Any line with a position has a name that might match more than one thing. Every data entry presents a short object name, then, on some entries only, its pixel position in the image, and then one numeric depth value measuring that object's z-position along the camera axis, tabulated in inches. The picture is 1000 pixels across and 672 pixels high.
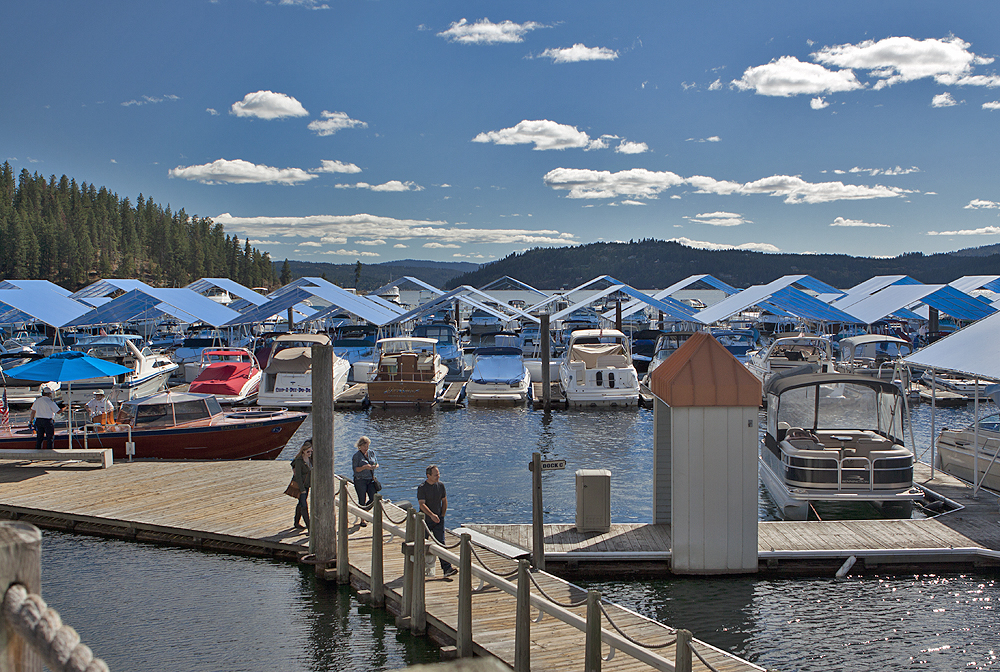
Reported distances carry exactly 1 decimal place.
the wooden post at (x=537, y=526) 425.1
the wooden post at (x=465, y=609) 333.4
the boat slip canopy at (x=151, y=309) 1450.5
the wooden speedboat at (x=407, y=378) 1103.0
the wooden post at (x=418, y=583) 369.7
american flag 834.6
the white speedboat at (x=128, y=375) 1099.8
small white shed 423.5
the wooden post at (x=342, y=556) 446.6
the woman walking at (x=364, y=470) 510.3
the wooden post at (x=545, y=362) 1093.1
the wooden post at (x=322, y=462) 451.5
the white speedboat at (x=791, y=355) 1195.9
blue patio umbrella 689.6
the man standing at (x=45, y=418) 682.2
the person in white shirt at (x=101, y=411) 759.7
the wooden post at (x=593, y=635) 271.1
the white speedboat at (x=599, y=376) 1109.7
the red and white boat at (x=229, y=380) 1126.4
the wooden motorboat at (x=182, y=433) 721.0
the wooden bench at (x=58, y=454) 663.1
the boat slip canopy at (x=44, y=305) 1550.7
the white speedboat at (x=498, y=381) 1129.4
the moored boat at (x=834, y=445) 532.4
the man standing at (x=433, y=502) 421.4
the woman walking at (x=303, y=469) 492.1
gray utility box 484.1
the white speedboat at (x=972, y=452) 579.5
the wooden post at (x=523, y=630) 303.6
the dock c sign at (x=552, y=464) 404.8
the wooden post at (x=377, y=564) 406.6
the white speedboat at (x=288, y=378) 1107.9
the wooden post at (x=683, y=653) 245.3
